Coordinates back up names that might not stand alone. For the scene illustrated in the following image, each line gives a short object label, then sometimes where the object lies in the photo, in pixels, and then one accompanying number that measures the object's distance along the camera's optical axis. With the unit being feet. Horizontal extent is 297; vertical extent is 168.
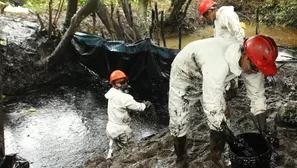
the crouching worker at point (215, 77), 12.69
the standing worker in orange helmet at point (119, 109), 21.35
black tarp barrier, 32.17
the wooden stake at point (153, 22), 37.07
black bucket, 12.91
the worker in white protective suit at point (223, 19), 22.22
